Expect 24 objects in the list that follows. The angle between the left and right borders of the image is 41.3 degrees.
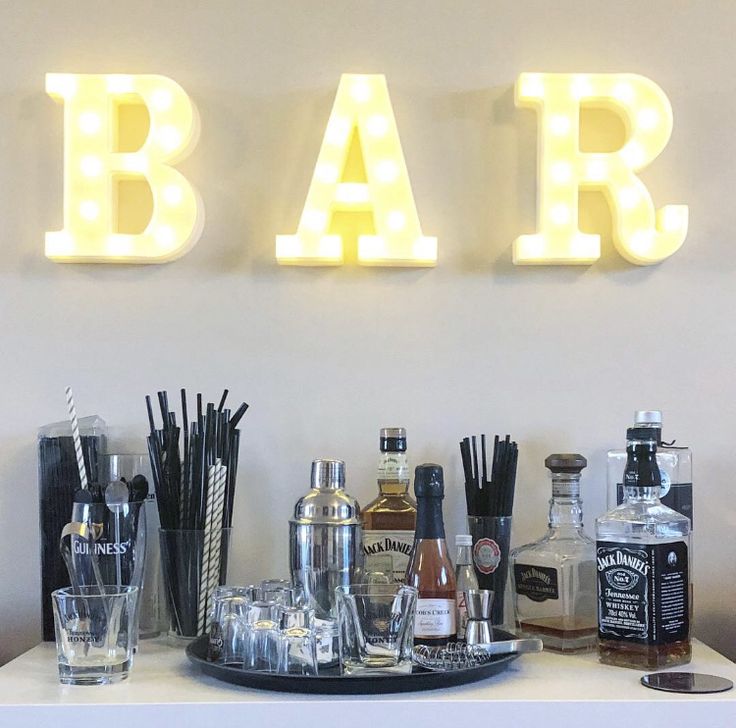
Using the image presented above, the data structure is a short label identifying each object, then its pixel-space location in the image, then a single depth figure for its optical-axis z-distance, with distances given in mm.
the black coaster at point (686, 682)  1128
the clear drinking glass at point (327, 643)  1184
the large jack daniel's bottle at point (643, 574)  1238
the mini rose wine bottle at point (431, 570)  1239
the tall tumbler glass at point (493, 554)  1435
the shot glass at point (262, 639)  1177
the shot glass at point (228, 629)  1211
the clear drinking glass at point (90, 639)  1172
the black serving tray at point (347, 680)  1107
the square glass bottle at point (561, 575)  1368
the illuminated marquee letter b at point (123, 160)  1537
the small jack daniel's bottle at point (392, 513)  1432
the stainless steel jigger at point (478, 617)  1247
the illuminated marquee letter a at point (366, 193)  1539
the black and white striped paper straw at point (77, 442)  1398
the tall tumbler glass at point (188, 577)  1397
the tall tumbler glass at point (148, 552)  1458
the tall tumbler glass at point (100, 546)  1331
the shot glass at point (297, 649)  1166
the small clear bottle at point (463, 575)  1277
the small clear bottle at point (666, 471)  1432
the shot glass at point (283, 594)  1280
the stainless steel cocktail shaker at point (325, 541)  1330
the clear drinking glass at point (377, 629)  1151
